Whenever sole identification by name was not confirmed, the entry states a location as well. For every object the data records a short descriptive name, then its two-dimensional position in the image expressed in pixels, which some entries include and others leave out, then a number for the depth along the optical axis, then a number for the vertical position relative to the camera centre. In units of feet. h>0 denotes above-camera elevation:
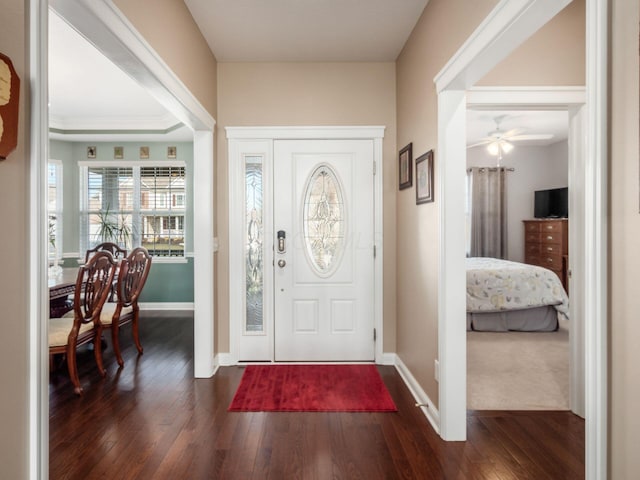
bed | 14.44 -2.34
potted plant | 18.80 +0.50
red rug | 8.66 -3.87
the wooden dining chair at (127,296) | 11.31 -1.82
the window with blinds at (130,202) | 18.88 +1.88
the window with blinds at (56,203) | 18.22 +1.78
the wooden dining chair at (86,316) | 9.35 -2.06
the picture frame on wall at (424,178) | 8.24 +1.43
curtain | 23.52 +1.86
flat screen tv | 21.18 +2.16
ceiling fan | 17.21 +4.76
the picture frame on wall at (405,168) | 9.97 +2.00
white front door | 11.60 -0.46
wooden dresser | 19.76 -0.26
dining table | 10.35 -1.42
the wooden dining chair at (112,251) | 16.66 -0.54
